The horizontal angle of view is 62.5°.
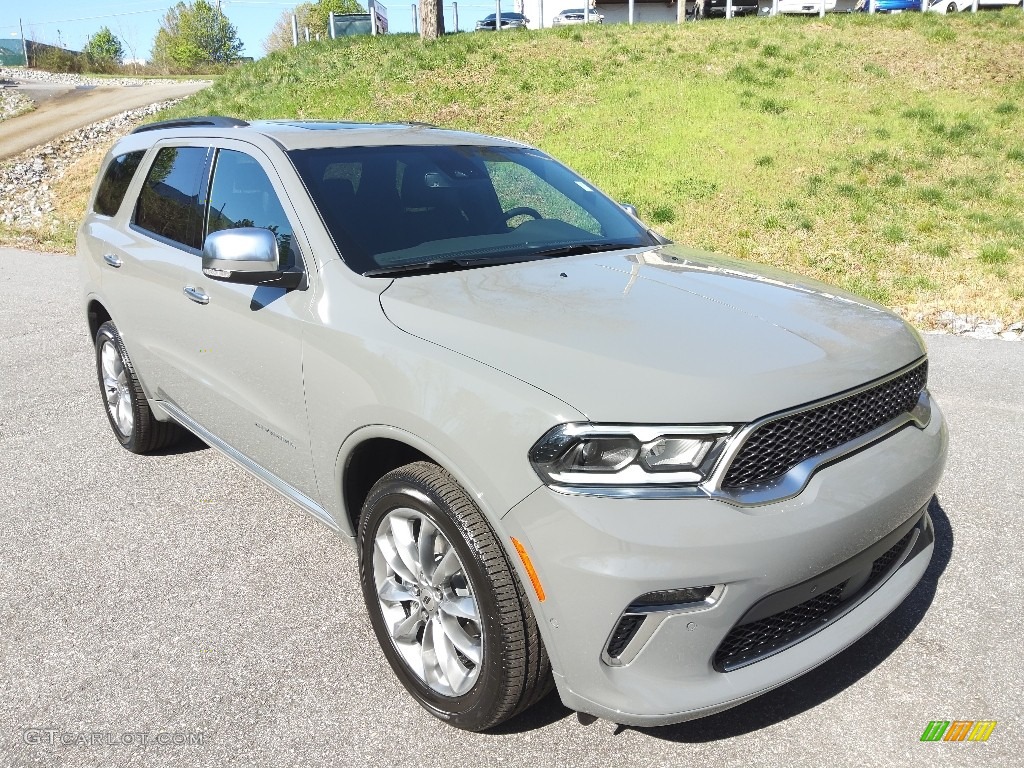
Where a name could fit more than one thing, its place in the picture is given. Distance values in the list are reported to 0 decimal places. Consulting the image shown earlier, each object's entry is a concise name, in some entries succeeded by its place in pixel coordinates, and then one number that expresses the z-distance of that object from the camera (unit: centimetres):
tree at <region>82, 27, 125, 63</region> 9462
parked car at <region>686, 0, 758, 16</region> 3046
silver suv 213
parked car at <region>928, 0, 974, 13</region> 2928
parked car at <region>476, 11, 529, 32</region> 3909
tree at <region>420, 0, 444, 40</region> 2231
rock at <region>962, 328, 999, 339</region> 723
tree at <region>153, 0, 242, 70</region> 8269
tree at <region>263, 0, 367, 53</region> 7432
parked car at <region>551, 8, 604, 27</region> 4081
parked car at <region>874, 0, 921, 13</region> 3142
